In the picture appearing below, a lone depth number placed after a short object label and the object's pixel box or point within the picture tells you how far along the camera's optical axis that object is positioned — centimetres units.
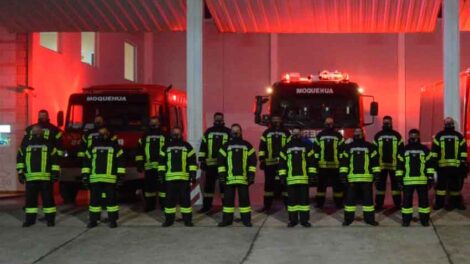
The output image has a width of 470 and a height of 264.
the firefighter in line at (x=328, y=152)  1134
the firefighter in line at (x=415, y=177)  996
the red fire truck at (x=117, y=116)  1265
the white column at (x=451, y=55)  1159
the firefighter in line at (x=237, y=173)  1029
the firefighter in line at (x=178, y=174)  1036
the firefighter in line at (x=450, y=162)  1084
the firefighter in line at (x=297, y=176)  1012
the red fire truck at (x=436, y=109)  1164
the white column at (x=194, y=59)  1241
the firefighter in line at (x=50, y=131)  1155
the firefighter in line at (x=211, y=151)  1148
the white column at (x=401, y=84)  2153
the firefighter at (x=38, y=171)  1045
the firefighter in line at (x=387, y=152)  1131
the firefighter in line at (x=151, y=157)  1160
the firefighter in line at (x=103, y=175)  1032
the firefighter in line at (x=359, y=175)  1012
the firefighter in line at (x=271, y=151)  1147
